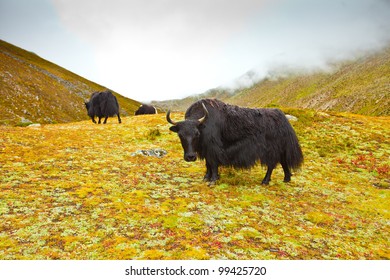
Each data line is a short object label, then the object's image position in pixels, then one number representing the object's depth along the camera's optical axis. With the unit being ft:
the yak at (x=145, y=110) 109.19
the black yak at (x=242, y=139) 28.37
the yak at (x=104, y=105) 67.26
